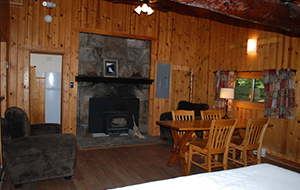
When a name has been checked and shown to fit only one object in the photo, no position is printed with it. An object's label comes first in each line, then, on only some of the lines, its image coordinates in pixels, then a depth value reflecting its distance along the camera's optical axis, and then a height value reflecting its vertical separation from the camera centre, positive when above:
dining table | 3.37 -0.67
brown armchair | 2.77 -0.90
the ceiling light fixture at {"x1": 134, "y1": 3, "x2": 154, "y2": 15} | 4.25 +1.44
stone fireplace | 5.34 +0.12
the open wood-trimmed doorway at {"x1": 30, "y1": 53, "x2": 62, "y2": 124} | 6.77 -0.21
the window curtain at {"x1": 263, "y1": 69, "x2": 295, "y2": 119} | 4.29 -0.10
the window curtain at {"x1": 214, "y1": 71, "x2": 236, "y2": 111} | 5.59 +0.11
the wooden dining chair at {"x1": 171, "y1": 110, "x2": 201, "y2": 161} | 4.06 -0.53
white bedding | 1.47 -0.67
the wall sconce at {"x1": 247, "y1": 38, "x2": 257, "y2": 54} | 5.04 +0.94
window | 5.05 -0.06
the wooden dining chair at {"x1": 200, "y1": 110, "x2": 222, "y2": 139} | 4.27 -0.54
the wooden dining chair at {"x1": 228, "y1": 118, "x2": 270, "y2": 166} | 3.37 -0.82
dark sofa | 5.48 -0.76
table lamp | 4.73 -0.14
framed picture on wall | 5.53 +0.38
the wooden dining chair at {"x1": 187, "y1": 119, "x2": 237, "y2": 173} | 3.09 -0.80
